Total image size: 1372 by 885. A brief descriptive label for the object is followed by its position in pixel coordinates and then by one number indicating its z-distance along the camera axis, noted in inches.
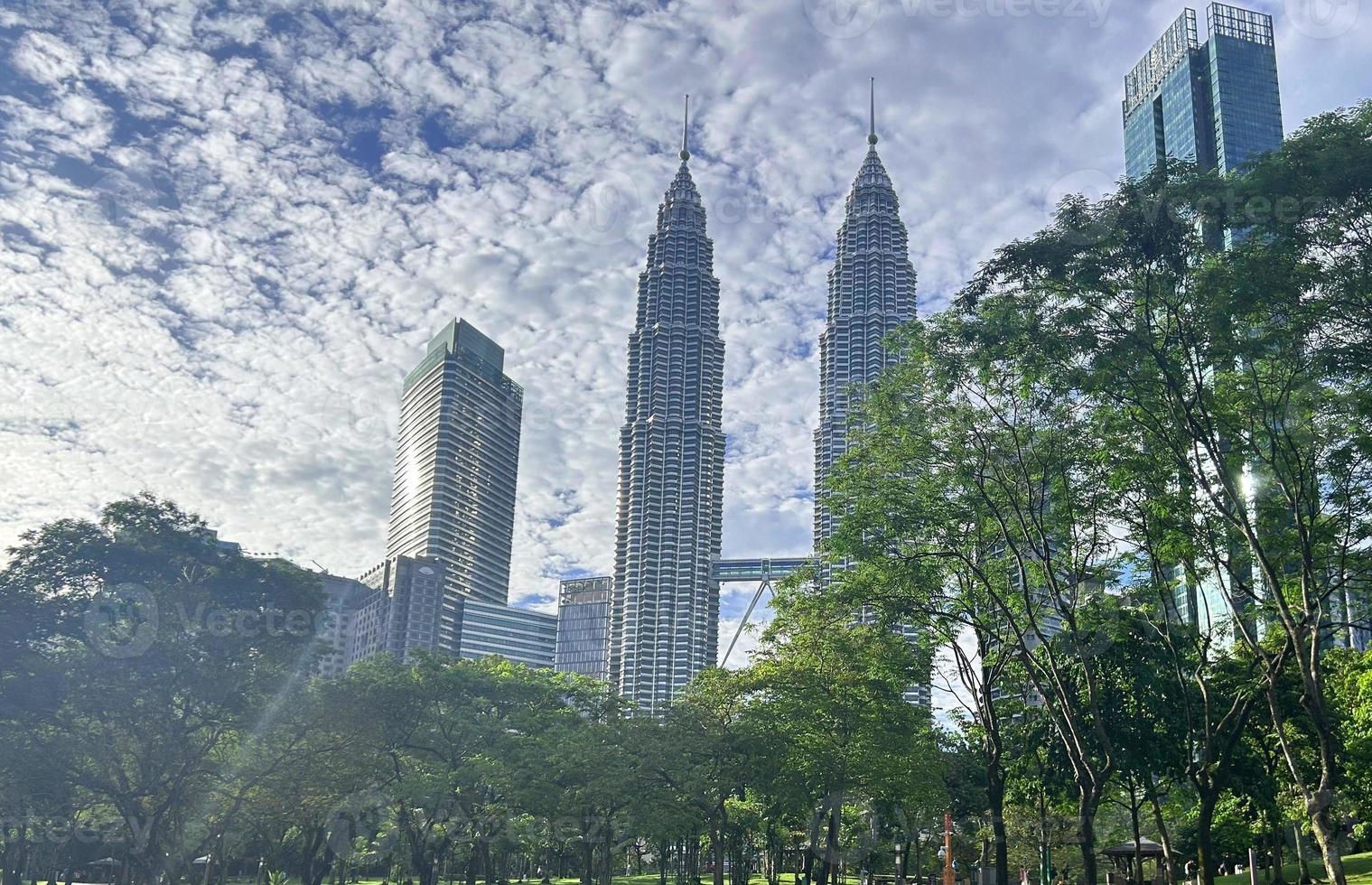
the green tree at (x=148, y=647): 1343.5
